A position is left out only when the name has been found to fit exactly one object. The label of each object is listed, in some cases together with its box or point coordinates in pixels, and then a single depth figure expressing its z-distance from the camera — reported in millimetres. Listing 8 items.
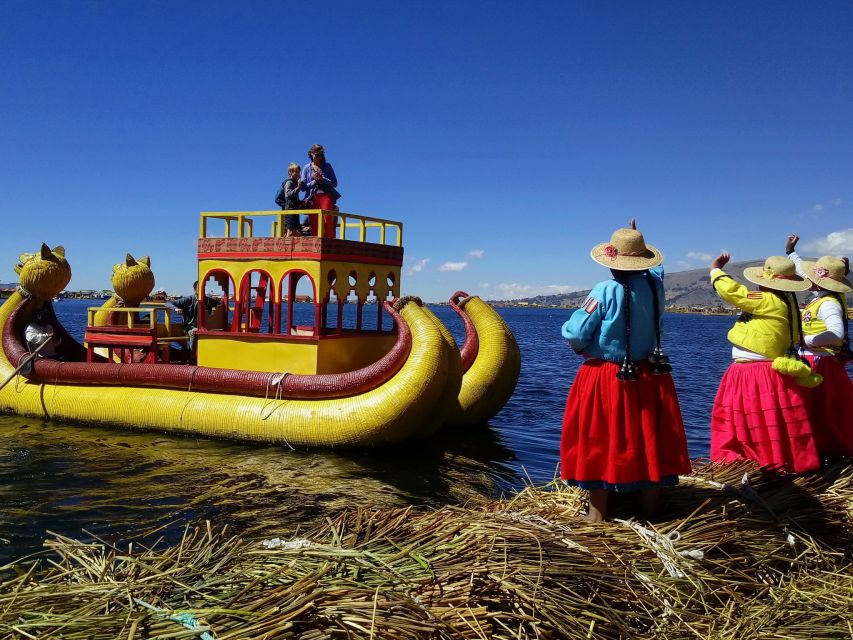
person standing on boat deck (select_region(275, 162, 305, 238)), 12008
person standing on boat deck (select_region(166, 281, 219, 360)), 13273
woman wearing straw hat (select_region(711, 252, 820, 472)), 5219
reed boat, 10078
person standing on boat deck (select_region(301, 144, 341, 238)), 11938
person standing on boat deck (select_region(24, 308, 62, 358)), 12922
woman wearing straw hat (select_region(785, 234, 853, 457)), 5711
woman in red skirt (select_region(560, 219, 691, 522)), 4133
